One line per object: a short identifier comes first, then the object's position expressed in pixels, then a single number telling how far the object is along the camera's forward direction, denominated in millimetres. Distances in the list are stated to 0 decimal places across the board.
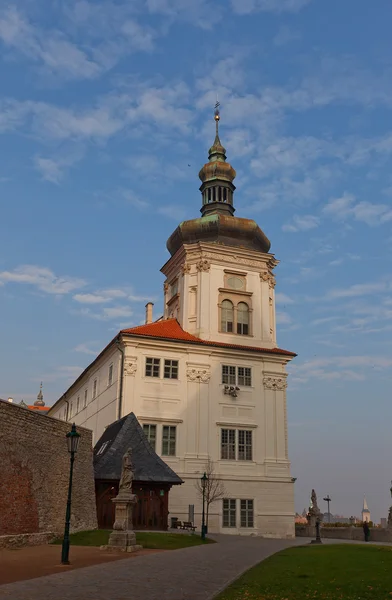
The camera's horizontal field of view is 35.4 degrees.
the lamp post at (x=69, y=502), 16406
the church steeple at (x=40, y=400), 119119
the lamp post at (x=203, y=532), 29269
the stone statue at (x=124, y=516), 21250
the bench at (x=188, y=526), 34656
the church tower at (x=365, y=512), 135175
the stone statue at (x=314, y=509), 39409
